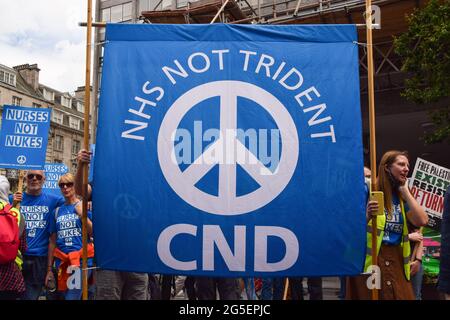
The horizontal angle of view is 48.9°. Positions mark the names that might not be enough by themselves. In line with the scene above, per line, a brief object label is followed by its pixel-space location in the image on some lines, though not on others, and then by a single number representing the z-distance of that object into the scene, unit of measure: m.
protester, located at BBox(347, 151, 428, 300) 3.88
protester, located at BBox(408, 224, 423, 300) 4.79
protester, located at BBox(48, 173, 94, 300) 5.40
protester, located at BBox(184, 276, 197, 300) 5.31
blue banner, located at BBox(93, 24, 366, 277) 3.48
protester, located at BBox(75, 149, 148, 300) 3.91
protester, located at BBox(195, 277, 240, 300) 4.31
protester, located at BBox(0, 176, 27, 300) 4.30
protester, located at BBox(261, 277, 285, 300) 5.54
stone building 48.16
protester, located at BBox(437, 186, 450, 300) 2.71
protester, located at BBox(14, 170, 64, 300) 5.34
